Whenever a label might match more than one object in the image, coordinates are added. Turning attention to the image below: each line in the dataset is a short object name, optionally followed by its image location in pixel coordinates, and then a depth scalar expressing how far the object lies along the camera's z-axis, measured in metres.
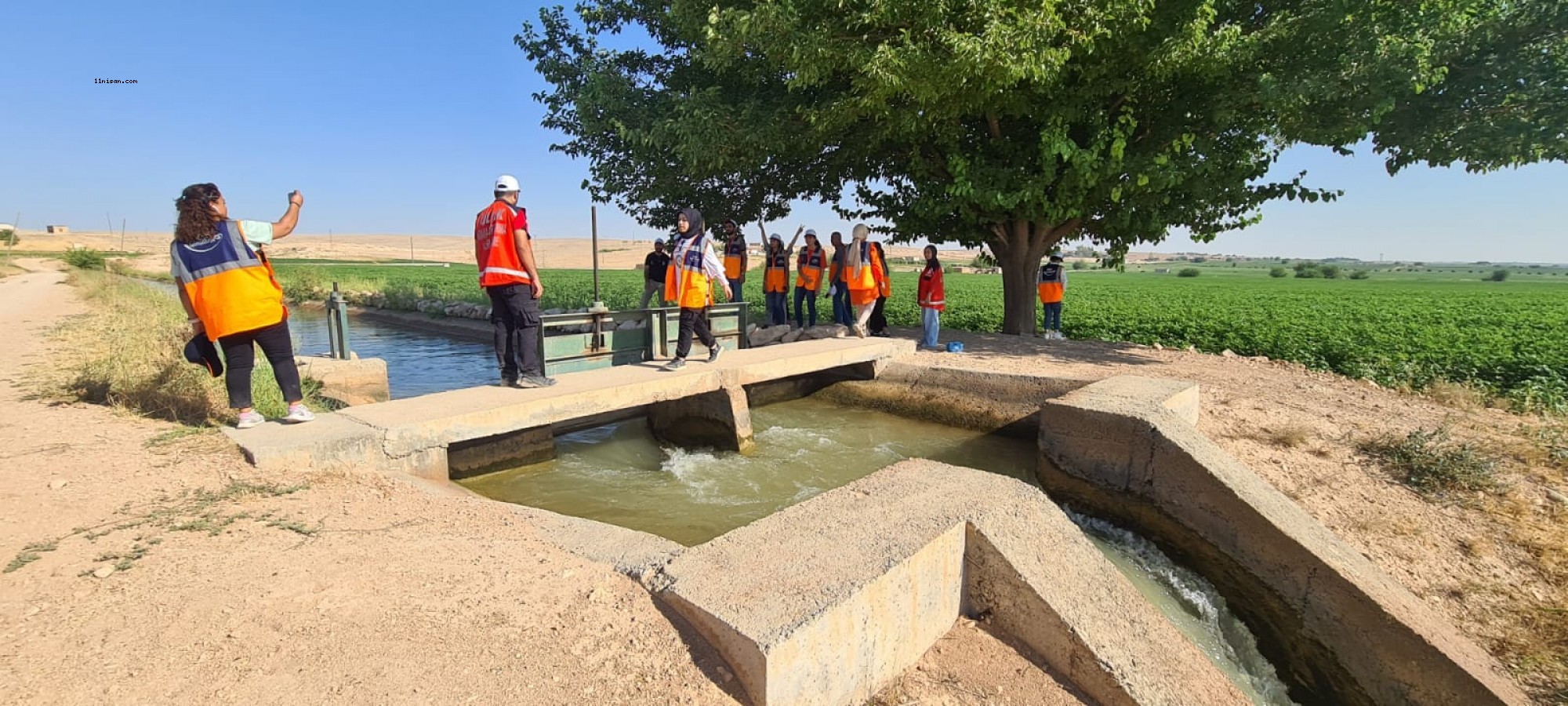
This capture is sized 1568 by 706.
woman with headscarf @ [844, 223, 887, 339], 9.40
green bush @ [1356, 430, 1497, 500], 4.63
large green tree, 6.99
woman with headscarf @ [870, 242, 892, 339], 10.23
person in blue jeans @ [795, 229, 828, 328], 11.11
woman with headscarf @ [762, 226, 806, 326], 11.13
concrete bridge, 4.40
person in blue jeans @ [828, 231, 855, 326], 10.48
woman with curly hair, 4.11
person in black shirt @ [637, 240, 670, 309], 9.88
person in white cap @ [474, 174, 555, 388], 5.37
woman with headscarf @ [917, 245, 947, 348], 9.53
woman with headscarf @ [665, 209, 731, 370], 6.61
